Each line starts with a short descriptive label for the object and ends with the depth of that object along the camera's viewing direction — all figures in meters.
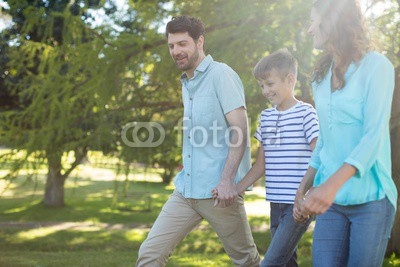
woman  2.25
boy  3.33
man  3.61
